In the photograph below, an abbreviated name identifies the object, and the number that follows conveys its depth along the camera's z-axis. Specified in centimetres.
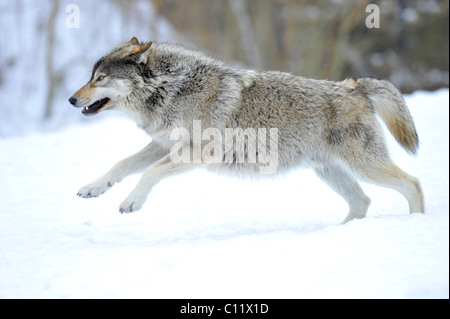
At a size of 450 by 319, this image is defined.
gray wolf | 475
